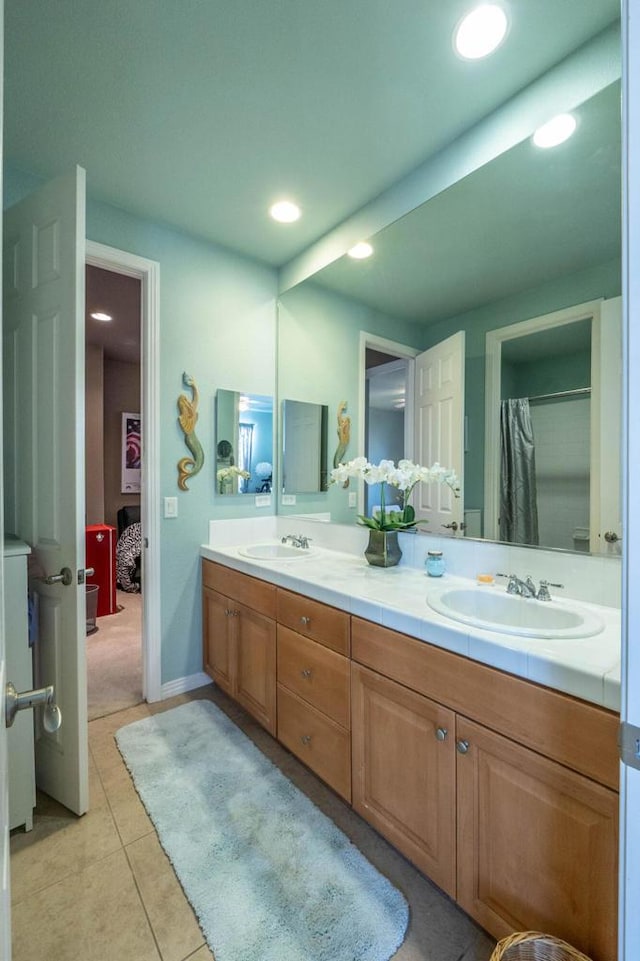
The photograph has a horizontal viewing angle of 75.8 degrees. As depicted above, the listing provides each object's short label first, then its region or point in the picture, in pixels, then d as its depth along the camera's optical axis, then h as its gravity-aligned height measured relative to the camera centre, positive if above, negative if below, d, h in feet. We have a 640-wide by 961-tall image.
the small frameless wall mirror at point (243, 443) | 8.07 +0.69
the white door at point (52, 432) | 4.68 +0.52
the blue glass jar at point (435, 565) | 5.49 -1.18
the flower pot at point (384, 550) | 6.09 -1.09
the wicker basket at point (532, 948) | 2.87 -3.34
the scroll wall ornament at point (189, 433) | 7.51 +0.80
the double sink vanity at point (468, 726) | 2.88 -2.25
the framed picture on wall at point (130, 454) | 15.72 +0.84
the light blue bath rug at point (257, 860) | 3.63 -4.04
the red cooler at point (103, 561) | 11.79 -2.45
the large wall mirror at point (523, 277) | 4.31 +2.58
